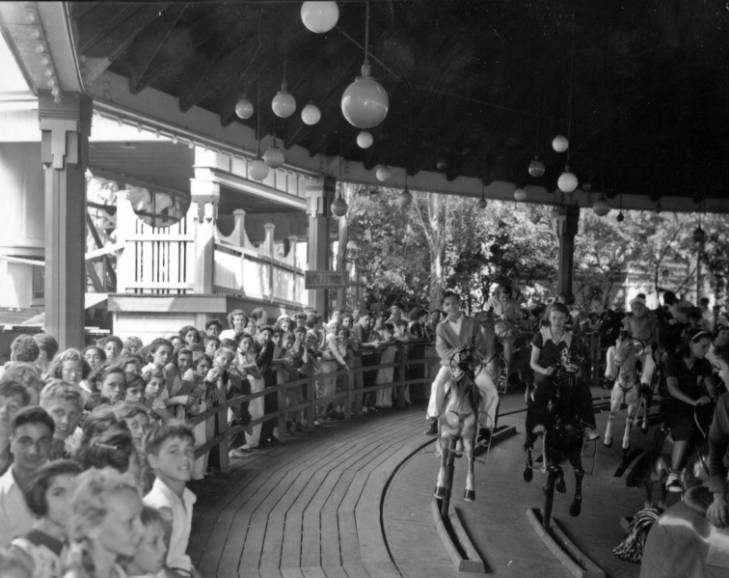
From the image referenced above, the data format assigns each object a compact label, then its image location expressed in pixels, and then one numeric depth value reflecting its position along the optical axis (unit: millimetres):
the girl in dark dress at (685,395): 8570
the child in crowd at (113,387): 6012
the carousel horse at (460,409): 8844
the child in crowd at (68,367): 6711
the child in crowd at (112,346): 8484
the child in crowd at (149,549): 2600
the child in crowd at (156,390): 7051
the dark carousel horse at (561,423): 8984
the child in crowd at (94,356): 7562
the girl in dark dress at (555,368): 9023
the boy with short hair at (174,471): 3493
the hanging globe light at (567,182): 12266
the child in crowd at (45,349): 7594
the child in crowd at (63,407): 4438
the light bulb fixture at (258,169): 10891
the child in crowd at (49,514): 2535
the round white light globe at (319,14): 5867
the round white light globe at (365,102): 6391
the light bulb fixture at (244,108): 10070
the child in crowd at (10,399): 4216
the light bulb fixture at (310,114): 10008
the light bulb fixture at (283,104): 9055
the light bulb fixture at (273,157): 10680
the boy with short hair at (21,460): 3098
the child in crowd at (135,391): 6160
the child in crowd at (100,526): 2438
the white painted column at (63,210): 8781
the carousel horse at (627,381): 11961
